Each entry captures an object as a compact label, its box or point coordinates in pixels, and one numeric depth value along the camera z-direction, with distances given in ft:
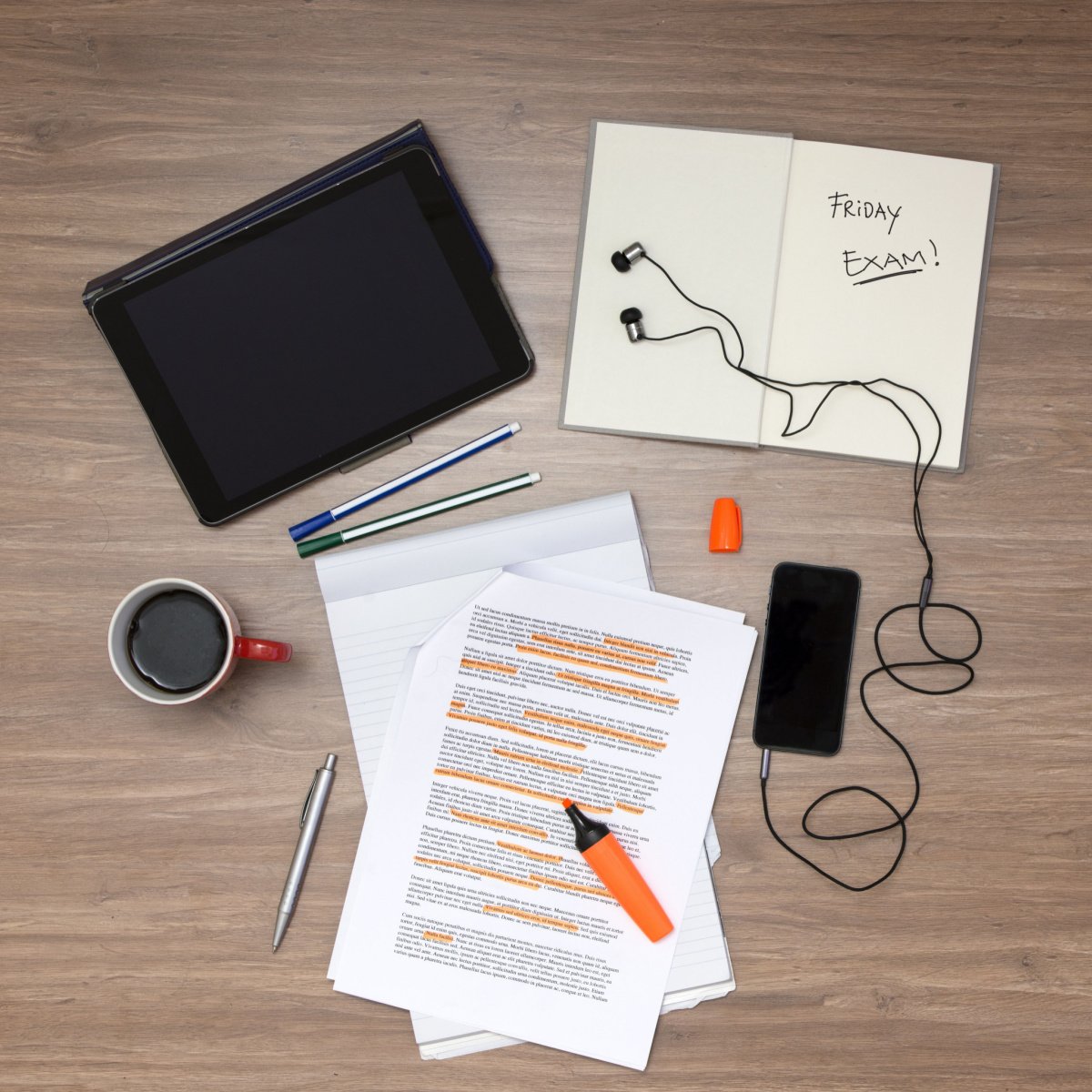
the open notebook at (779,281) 2.66
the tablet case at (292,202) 2.58
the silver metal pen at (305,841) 2.61
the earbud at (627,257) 2.64
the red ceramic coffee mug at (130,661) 2.42
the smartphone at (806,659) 2.63
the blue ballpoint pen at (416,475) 2.67
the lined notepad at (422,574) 2.67
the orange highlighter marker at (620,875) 2.53
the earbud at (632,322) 2.63
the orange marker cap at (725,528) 2.62
